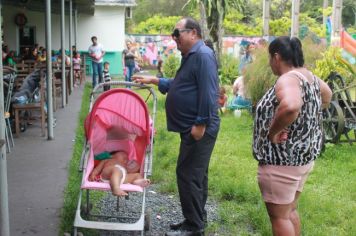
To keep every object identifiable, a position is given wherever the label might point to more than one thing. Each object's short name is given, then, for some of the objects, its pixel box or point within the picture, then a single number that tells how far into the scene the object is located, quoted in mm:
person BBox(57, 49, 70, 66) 14175
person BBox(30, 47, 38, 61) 15450
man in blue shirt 4074
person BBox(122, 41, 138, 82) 17297
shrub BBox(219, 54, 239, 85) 15107
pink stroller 4430
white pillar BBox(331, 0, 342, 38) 19391
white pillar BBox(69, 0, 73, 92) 13916
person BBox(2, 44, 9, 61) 12830
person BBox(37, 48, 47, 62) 14903
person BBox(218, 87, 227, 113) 10830
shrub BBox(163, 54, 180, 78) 17312
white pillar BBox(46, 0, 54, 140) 7910
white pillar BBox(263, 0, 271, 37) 24203
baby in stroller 4073
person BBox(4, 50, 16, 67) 11414
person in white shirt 15930
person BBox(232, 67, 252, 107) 10617
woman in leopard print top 3379
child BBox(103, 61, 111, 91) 16703
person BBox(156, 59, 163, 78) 19812
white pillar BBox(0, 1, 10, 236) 3568
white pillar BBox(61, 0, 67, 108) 10787
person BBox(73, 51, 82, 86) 16567
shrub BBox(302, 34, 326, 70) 9711
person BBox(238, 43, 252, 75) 11891
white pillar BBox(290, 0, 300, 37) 18125
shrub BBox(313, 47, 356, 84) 8461
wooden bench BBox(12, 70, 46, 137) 7973
